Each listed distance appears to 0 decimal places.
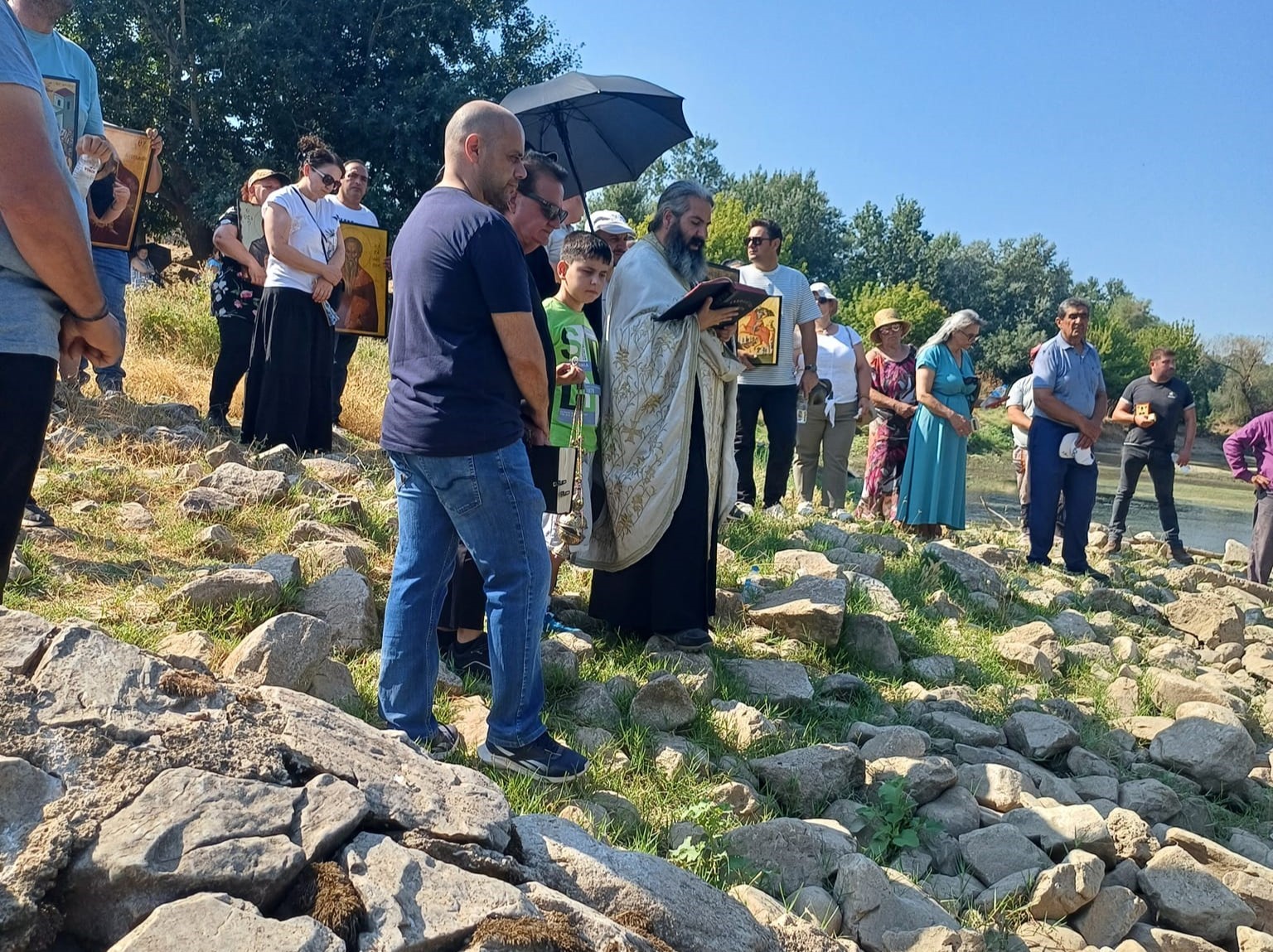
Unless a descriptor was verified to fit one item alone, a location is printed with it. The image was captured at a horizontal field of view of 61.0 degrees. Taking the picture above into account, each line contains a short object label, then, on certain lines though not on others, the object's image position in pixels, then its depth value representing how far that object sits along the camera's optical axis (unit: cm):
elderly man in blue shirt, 736
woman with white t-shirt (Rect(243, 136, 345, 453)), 576
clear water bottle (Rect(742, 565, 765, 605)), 510
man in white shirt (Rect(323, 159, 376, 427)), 647
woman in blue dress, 740
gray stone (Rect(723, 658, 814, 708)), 415
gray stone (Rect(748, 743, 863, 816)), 336
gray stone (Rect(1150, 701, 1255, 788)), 423
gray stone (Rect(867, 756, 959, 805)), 347
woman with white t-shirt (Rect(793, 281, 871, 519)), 854
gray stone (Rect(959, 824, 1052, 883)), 313
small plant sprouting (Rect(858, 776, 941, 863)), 321
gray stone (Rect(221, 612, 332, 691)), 305
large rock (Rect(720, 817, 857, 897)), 285
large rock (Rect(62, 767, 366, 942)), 173
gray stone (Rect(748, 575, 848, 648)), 472
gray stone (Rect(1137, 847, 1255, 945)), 305
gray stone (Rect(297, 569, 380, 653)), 377
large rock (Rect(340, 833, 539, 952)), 178
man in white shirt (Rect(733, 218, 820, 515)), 699
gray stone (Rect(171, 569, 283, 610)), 366
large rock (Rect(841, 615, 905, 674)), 484
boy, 416
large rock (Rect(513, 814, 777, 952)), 214
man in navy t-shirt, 283
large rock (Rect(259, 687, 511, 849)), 210
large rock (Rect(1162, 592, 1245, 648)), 663
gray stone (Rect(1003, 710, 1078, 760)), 420
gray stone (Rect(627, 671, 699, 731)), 364
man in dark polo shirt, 947
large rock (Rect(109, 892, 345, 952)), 160
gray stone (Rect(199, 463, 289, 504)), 494
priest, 436
